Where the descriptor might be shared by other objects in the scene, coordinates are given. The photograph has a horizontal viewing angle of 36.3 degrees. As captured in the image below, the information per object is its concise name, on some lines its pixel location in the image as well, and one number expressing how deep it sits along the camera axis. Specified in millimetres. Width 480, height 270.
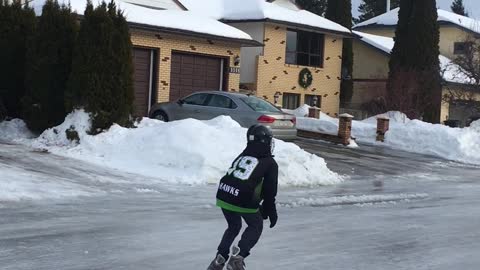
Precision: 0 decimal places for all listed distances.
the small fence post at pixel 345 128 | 25641
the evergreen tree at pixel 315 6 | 65625
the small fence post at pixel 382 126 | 27828
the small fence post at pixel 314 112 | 30094
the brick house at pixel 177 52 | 25297
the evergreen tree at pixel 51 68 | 17906
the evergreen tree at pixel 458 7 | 86438
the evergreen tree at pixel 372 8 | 77375
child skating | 6488
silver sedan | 20109
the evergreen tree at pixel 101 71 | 16953
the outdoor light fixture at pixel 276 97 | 33594
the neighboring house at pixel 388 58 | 40812
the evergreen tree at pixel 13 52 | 19078
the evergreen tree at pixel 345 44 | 41000
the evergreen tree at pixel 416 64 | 35219
